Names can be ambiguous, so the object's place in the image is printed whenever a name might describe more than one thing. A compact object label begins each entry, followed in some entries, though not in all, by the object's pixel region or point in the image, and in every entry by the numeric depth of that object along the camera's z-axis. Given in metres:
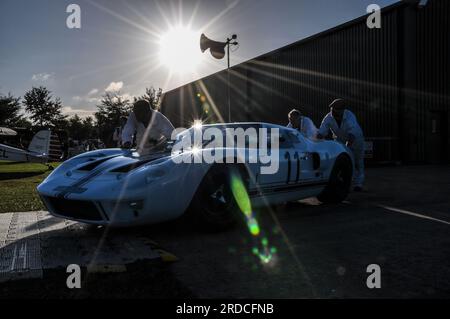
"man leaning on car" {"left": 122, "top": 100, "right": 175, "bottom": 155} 6.14
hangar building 14.97
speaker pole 17.13
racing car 3.50
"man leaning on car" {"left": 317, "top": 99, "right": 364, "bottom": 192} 7.26
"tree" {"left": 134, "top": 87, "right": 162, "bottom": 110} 43.59
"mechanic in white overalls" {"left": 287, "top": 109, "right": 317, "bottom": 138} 7.45
